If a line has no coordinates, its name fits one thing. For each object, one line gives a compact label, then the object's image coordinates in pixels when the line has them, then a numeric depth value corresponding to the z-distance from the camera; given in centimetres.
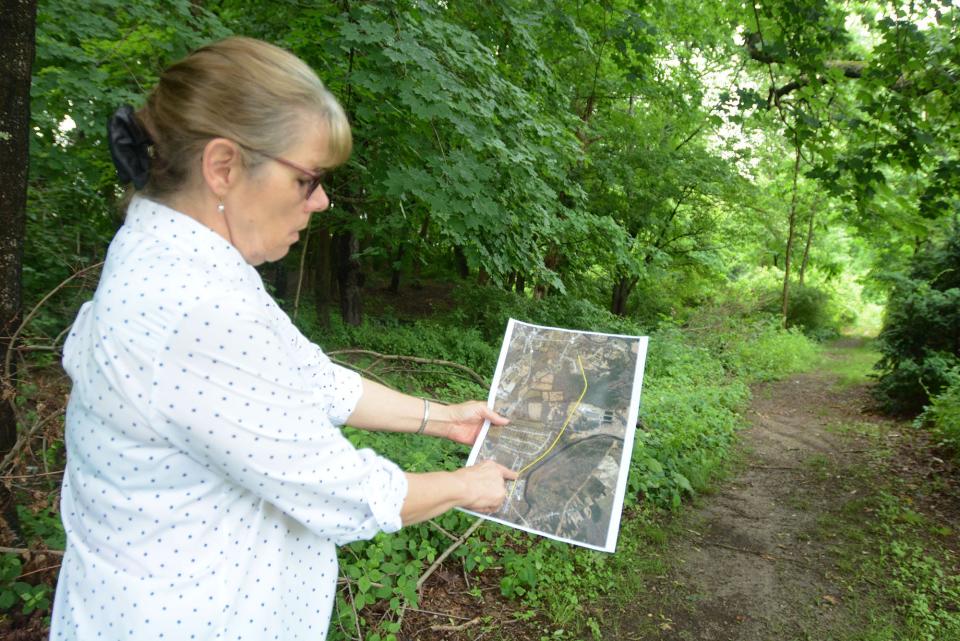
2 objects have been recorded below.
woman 95
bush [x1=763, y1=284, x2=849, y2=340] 2155
